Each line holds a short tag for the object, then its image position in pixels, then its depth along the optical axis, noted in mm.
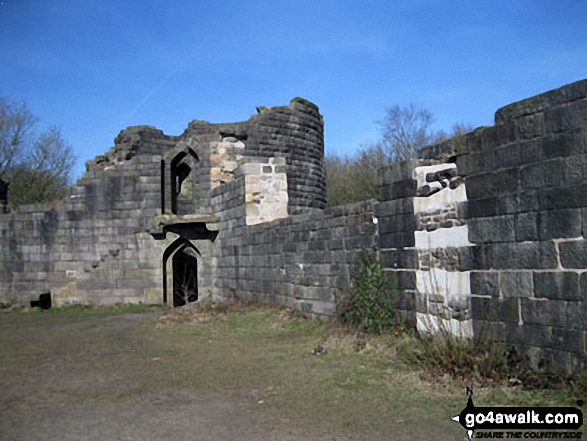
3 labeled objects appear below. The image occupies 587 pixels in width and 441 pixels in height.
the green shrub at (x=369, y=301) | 7930
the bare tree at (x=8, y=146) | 27953
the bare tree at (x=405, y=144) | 30156
